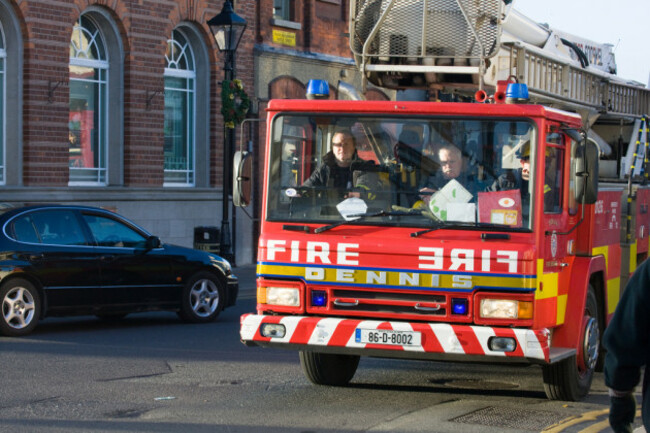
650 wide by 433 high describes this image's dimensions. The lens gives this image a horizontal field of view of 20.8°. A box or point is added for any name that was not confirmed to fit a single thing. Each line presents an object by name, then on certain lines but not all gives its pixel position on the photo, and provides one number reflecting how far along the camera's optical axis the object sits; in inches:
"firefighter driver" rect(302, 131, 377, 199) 526.6
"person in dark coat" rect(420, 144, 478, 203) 515.5
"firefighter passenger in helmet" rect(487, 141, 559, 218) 510.0
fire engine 499.3
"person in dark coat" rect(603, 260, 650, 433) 249.7
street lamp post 1262.4
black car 766.8
